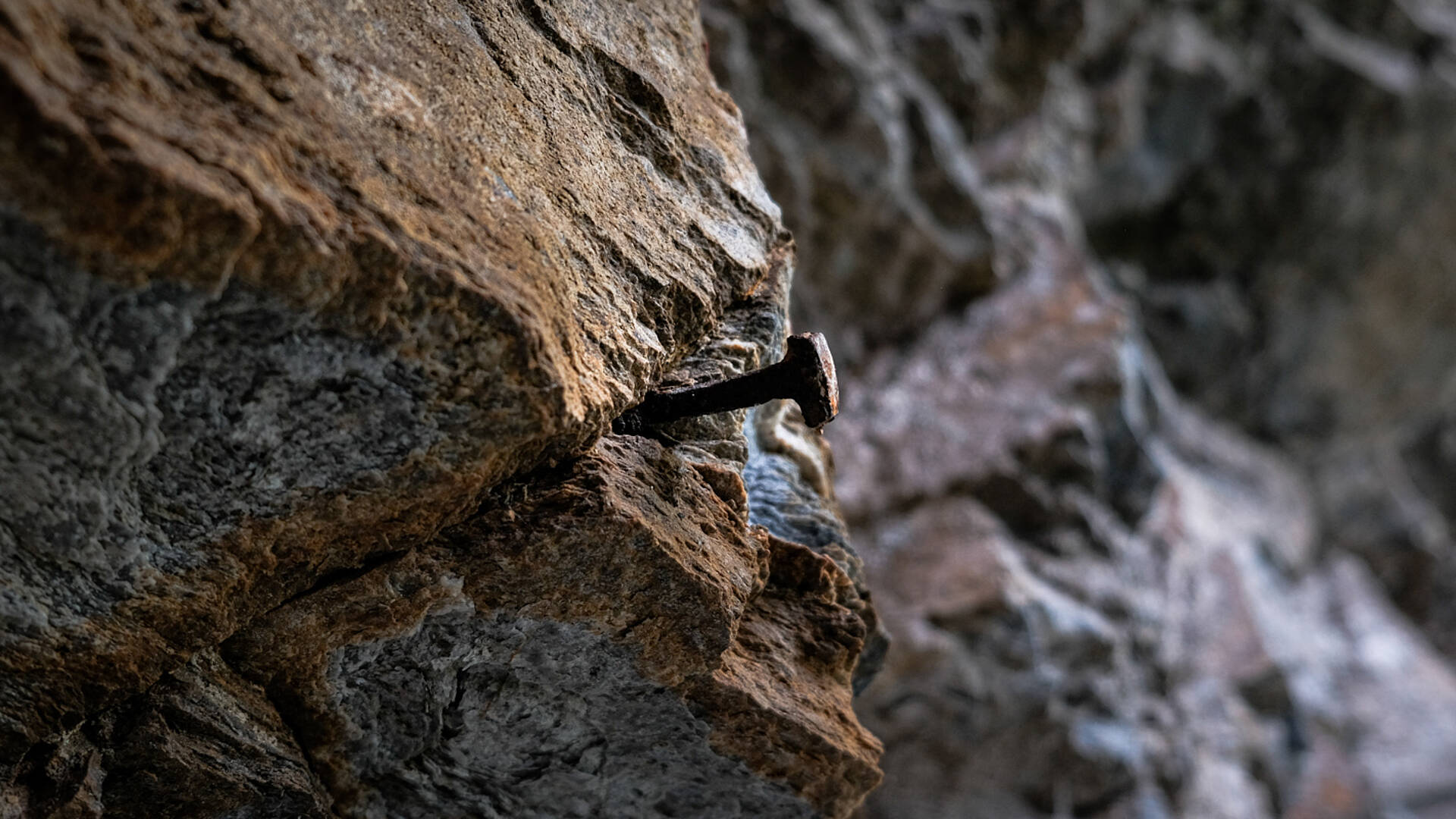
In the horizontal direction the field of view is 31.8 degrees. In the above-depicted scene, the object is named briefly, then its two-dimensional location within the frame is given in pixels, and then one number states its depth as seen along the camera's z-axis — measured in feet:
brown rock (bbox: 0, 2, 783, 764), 2.34
